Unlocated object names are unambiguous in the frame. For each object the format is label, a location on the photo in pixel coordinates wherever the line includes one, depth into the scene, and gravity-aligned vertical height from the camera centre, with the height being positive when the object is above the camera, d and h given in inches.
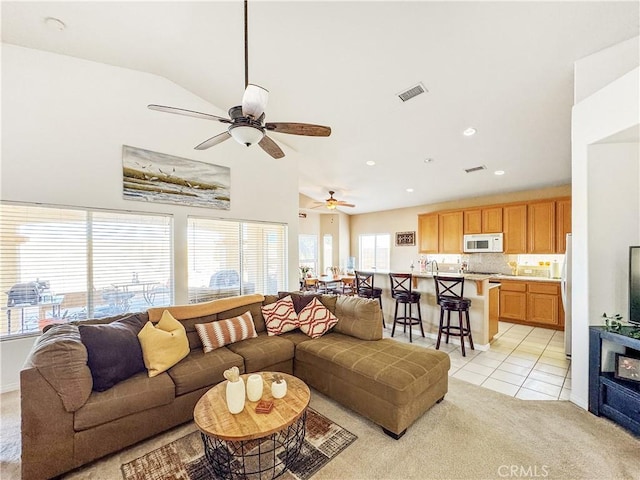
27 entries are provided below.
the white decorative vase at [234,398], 66.4 -38.9
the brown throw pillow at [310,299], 134.3 -30.8
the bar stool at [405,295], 167.3 -35.4
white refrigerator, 140.9 -32.1
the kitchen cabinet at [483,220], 227.1 +15.8
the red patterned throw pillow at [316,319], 124.1 -37.7
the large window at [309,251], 329.4 -14.3
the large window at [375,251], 322.0 -15.2
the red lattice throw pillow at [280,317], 126.6 -37.2
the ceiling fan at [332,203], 250.8 +33.7
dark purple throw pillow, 78.8 -34.4
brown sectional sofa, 68.4 -44.6
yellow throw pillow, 88.8 -36.0
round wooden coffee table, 61.1 -42.9
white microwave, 224.2 -3.9
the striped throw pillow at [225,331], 107.5 -38.0
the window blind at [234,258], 163.4 -12.1
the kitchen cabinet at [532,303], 189.8 -47.8
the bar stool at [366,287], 187.4 -33.5
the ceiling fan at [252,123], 72.7 +36.1
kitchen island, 152.4 -41.5
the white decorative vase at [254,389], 71.6 -39.5
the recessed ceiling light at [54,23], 104.0 +85.0
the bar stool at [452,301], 146.9 -34.7
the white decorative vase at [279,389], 73.2 -40.7
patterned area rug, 69.2 -59.9
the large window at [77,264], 113.0 -11.0
